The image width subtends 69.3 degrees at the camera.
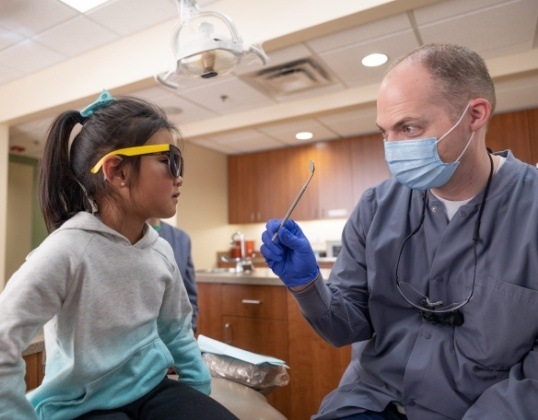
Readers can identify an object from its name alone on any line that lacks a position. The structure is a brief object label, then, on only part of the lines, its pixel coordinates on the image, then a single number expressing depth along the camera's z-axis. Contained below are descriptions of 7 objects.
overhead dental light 1.98
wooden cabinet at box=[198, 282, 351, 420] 2.28
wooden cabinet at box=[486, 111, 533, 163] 4.36
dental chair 1.12
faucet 3.12
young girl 0.86
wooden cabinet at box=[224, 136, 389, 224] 5.33
